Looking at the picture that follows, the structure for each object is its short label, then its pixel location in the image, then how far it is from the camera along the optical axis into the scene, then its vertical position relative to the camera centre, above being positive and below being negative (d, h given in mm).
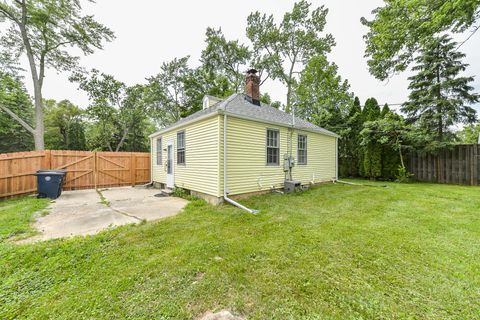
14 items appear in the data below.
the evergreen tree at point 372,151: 11242 +585
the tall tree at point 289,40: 17484 +11467
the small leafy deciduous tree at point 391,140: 10259 +1192
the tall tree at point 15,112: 15195 +3923
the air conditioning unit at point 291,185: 7371 -945
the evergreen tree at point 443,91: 10359 +3902
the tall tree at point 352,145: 12630 +1112
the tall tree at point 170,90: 21109 +8068
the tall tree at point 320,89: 17922 +7129
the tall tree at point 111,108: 18547 +5344
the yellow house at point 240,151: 5925 +373
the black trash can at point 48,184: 6656 -802
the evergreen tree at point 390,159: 10922 +116
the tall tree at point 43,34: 11766 +8569
